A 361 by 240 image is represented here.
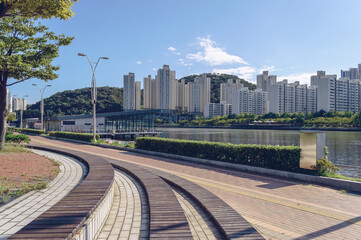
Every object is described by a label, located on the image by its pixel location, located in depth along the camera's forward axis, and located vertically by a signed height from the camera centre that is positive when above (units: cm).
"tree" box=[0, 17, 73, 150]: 1420 +450
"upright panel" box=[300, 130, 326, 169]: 943 -92
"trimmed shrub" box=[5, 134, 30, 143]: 1947 -127
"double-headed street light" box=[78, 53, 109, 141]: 2333 +347
